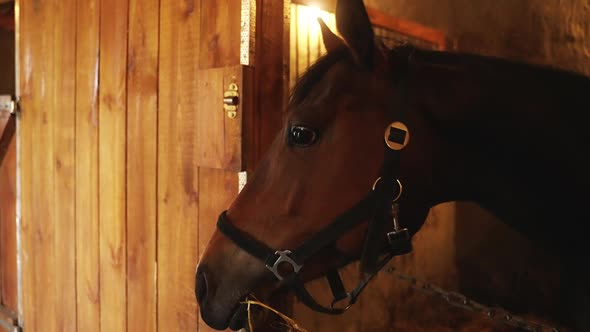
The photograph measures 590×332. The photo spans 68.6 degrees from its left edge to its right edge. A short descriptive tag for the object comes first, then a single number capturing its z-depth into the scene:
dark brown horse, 0.82
